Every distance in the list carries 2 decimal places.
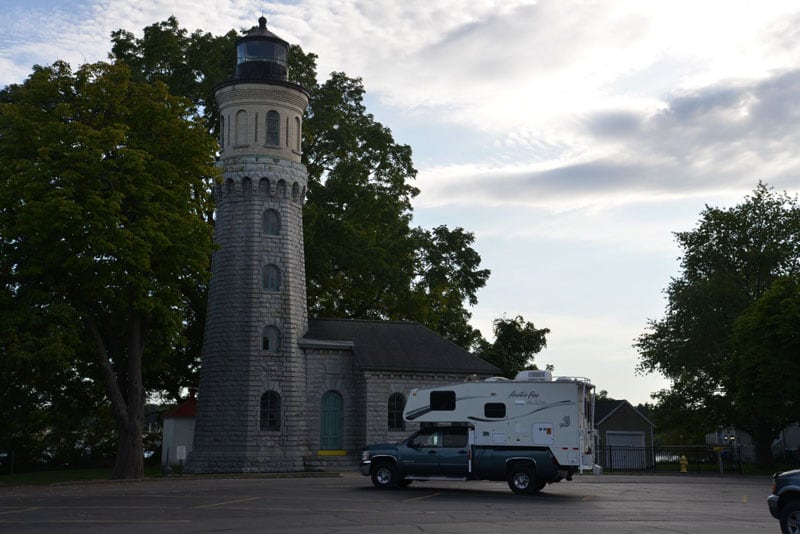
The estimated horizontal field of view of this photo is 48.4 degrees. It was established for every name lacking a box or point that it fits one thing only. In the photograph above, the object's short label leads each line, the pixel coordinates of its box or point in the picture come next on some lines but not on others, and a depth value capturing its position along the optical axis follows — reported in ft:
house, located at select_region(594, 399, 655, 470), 191.83
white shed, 166.09
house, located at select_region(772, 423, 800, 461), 214.07
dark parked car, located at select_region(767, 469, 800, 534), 46.85
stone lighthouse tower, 125.08
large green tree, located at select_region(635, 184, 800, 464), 164.25
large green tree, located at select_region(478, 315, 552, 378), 203.00
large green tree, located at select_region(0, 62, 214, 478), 98.63
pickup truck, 81.30
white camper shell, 81.25
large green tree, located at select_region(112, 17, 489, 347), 153.48
